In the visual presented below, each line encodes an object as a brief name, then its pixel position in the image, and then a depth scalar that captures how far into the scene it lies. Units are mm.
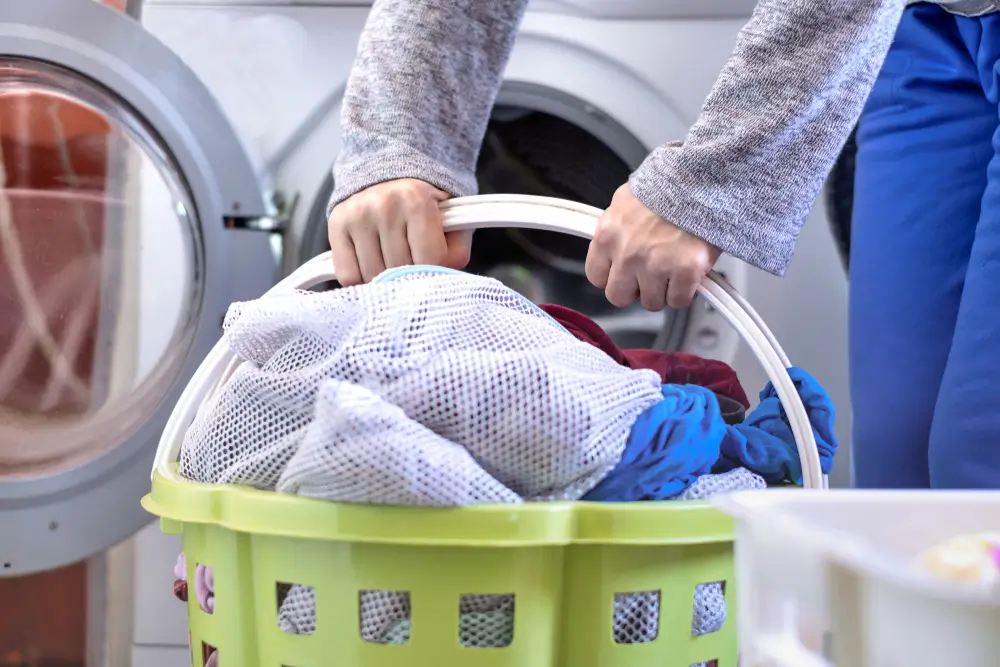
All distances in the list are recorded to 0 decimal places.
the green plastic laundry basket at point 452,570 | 1276
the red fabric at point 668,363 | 1535
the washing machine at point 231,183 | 1734
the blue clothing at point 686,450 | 1326
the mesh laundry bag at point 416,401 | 1259
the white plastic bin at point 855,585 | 1107
